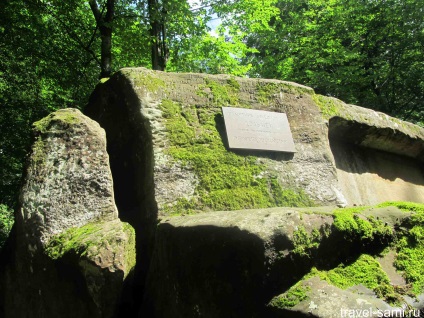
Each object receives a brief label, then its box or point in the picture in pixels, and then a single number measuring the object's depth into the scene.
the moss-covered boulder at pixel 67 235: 2.20
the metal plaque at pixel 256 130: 3.52
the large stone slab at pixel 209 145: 3.17
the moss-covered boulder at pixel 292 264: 1.76
